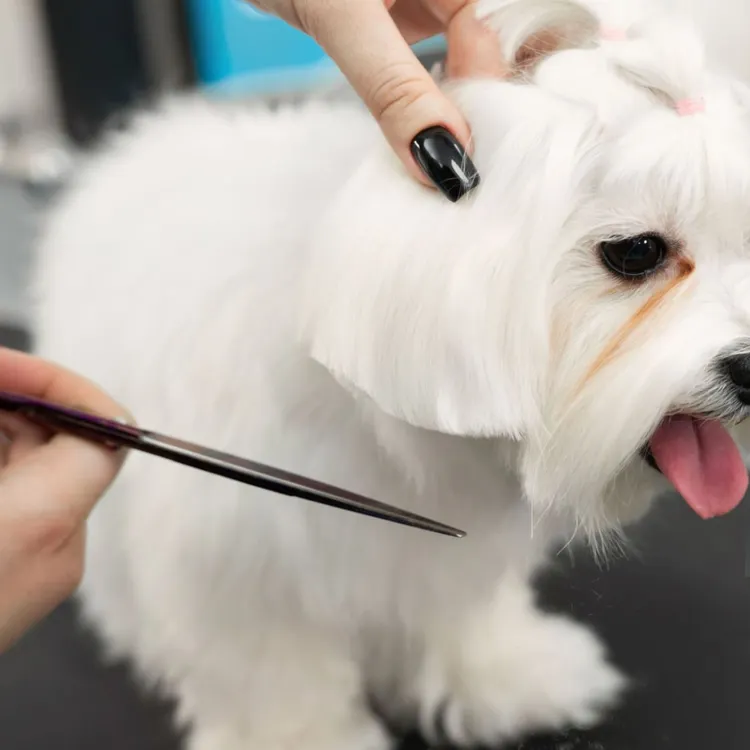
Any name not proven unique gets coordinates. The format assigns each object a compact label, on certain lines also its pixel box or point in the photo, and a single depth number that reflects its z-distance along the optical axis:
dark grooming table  0.80
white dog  0.49
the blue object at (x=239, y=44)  1.96
